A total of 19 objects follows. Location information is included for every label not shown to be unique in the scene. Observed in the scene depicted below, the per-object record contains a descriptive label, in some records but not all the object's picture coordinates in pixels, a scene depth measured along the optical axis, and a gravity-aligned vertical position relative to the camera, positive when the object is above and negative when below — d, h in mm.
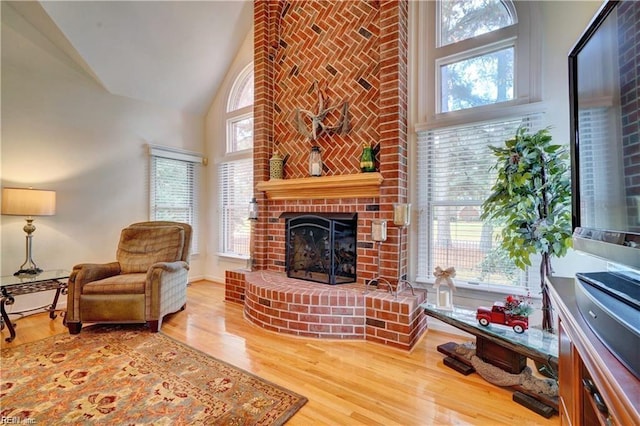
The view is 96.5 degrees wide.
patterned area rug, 1651 -1152
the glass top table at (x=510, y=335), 1776 -841
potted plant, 1961 +105
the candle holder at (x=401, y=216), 2641 -14
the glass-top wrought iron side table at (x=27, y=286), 2600 -679
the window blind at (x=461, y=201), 2584 +134
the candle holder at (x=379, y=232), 2703 -165
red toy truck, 2016 -758
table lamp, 2879 +108
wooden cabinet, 598 -424
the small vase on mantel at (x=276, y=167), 3678 +620
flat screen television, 860 +174
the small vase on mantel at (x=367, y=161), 2951 +561
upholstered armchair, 2781 -735
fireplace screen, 3143 -386
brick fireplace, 2744 +813
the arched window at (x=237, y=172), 4535 +713
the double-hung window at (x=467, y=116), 2513 +902
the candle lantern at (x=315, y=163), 3340 +610
